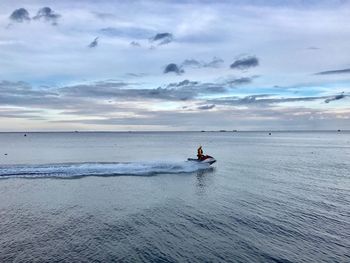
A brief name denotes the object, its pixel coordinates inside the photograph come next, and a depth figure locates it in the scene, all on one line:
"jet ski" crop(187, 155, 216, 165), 56.12
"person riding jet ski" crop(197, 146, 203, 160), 56.88
